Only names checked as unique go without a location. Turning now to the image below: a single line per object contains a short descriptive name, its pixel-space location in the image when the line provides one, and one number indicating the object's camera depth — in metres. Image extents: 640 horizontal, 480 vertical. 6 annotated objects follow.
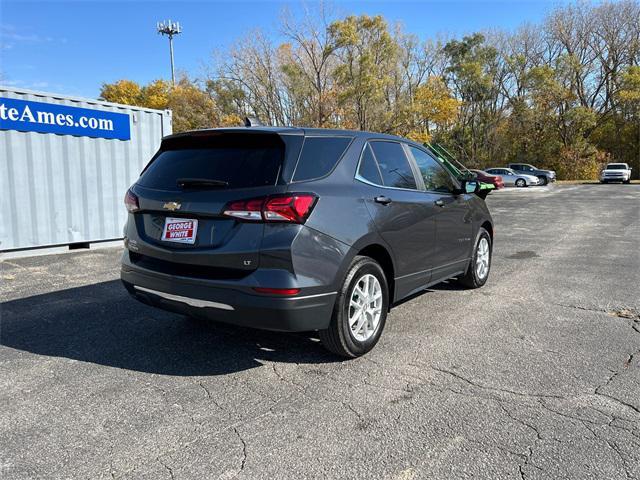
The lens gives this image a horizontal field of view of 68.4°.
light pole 61.56
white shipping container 7.73
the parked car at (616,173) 36.72
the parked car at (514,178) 36.28
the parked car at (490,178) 32.66
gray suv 3.05
